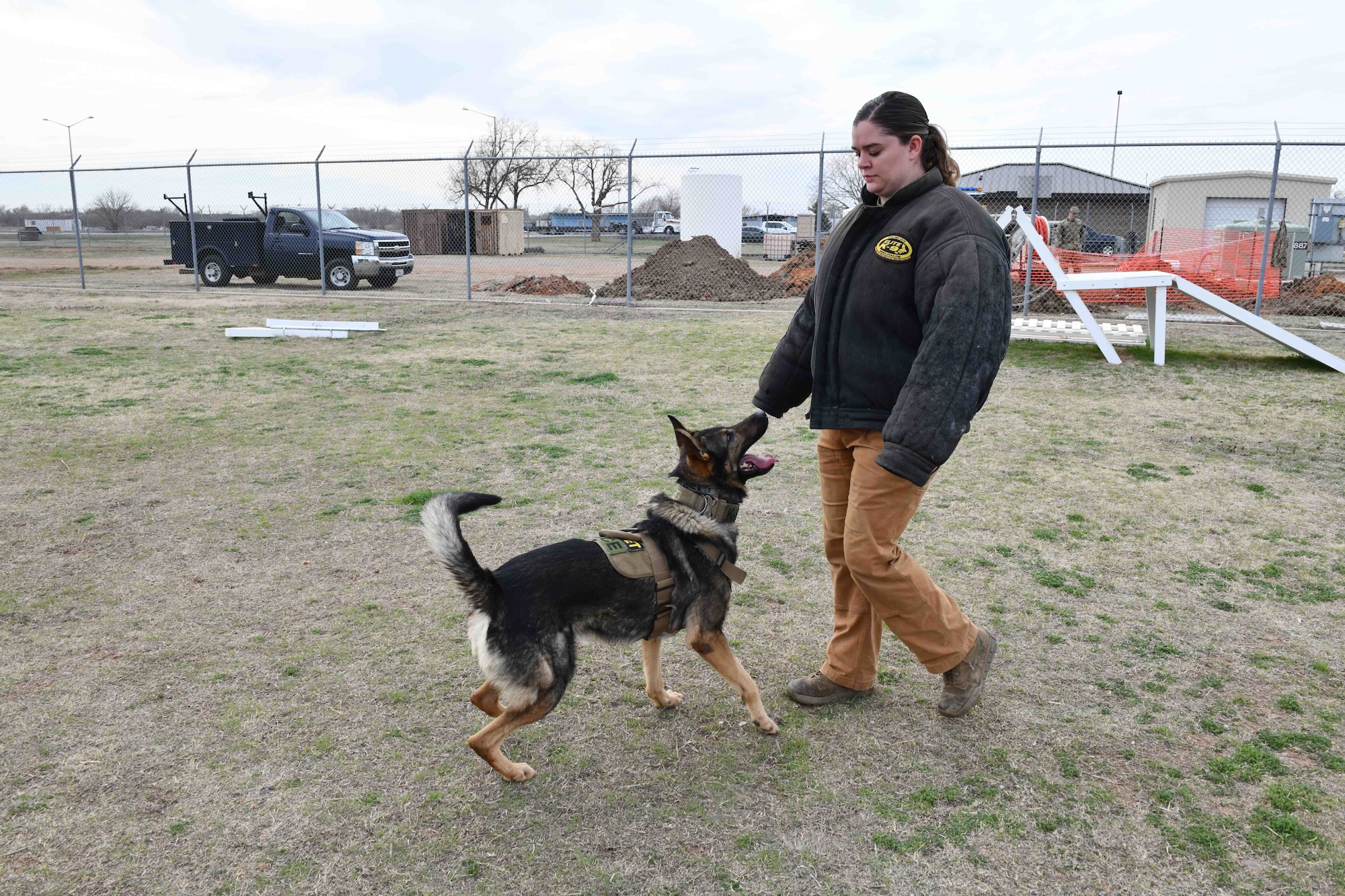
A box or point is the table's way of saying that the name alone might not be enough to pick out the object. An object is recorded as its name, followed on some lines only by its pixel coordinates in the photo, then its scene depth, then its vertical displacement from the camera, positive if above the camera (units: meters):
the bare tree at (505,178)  42.75 +6.06
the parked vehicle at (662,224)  42.22 +3.79
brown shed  33.53 +2.56
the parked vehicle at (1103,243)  24.94 +1.95
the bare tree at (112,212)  31.23 +3.20
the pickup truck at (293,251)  18.41 +0.93
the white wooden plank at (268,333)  11.20 -0.50
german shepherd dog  2.47 -0.88
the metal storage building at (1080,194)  35.34 +4.62
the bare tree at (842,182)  17.84 +3.03
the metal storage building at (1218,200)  24.67 +3.15
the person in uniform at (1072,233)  18.03 +1.54
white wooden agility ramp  8.99 +0.12
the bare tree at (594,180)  37.08 +5.75
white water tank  23.73 +2.49
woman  2.42 -0.16
